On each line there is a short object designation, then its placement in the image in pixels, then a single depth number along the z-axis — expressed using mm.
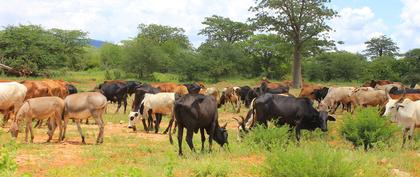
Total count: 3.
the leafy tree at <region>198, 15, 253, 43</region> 70938
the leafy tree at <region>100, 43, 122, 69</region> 76088
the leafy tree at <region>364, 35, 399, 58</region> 76188
